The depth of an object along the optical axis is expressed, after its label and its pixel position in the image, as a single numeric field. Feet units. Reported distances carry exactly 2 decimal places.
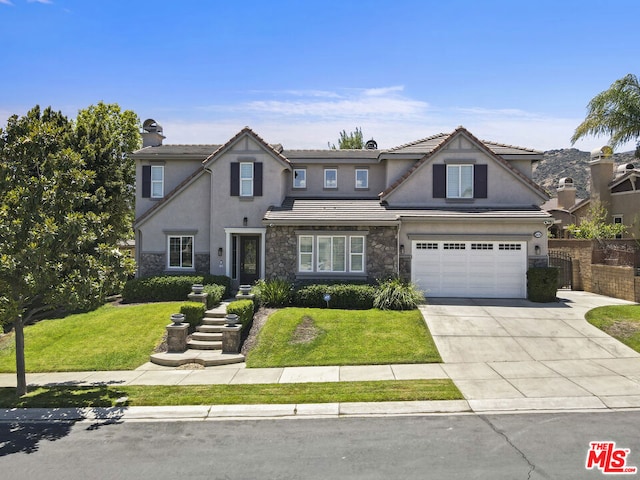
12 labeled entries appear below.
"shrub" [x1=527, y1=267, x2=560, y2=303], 66.28
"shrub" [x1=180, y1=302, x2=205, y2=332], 54.44
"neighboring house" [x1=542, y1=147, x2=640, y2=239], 102.57
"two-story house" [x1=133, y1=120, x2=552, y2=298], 68.90
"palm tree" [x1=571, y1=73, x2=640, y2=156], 65.92
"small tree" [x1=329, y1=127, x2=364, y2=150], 163.84
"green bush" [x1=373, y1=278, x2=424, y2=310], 60.13
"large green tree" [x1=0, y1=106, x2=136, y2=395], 34.37
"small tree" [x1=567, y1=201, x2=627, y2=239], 94.79
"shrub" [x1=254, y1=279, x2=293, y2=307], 62.44
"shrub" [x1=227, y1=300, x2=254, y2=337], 52.90
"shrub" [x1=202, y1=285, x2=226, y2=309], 60.86
